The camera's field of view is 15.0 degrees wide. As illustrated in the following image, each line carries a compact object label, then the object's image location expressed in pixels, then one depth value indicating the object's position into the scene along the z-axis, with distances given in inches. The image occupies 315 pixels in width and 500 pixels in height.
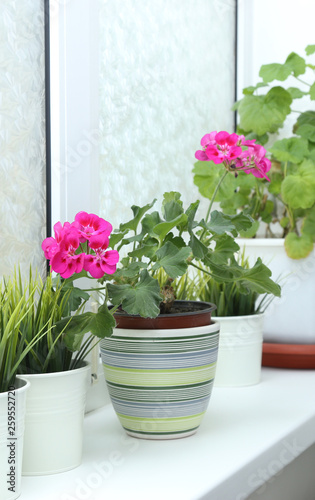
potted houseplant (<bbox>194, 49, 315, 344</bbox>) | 75.9
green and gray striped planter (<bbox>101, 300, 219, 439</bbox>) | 57.3
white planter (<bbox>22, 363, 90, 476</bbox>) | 53.3
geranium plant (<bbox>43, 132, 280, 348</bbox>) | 53.9
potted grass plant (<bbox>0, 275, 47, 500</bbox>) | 50.4
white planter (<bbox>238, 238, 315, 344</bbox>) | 76.0
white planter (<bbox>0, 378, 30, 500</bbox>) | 50.3
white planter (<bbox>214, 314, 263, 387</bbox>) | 68.4
